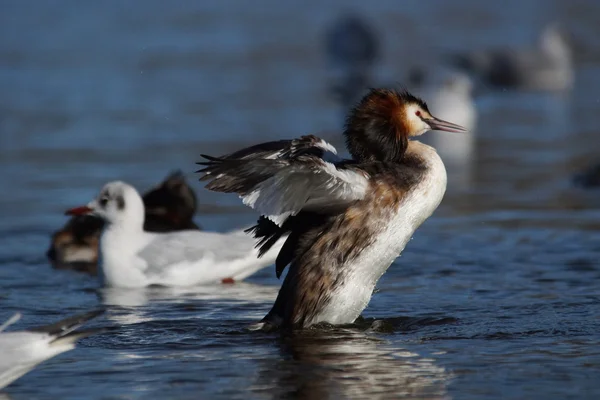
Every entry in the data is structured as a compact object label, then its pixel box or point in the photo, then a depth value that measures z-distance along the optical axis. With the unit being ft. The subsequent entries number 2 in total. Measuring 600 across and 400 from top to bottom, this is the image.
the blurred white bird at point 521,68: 69.82
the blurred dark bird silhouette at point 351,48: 75.87
